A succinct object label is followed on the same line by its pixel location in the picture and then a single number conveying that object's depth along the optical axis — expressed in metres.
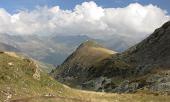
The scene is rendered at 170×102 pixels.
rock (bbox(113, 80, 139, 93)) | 106.54
